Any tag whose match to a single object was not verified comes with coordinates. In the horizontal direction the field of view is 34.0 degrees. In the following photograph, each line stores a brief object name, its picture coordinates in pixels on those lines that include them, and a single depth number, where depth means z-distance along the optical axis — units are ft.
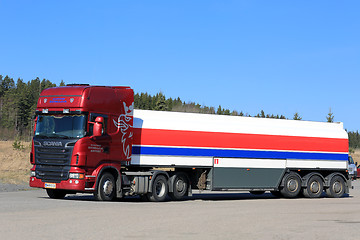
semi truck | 63.21
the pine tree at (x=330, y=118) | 272.92
